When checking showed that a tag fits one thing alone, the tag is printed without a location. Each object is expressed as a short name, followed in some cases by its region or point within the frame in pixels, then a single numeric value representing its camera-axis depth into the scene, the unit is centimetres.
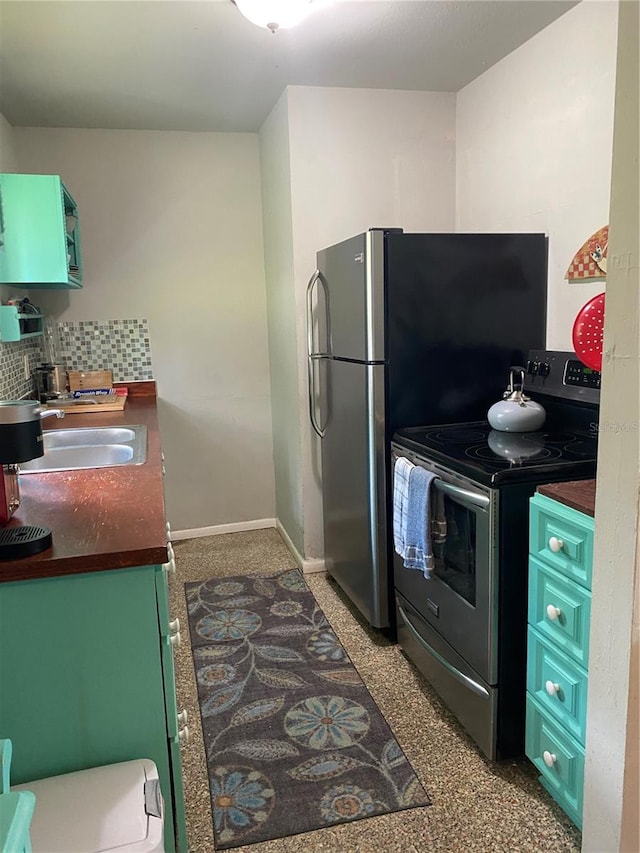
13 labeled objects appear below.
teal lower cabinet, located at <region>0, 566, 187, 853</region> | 125
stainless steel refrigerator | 250
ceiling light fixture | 207
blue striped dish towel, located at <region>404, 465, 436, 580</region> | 212
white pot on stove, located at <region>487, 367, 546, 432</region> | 234
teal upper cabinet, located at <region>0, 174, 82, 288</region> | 275
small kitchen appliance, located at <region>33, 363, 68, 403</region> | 349
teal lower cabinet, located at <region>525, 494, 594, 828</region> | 159
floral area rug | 181
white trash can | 107
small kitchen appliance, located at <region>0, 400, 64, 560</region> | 127
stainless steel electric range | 185
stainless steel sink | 260
